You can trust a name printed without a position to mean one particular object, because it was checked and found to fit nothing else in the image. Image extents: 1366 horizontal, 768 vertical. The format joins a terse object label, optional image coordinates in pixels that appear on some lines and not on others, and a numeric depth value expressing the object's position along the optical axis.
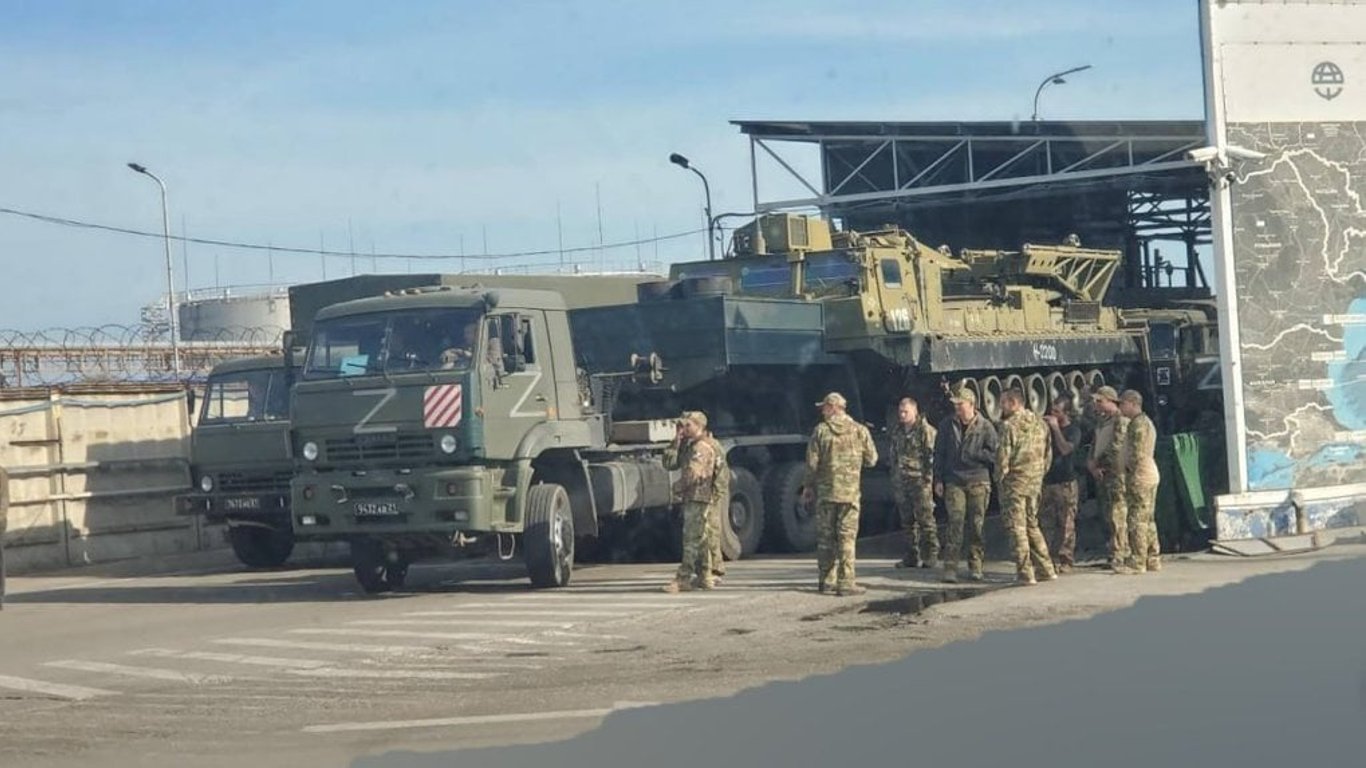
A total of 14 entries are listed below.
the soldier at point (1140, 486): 14.52
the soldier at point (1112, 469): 14.70
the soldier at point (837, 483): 13.78
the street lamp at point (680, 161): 36.78
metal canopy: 31.62
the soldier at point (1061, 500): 15.08
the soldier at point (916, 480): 15.36
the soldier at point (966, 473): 14.27
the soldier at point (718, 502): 14.80
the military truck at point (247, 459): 18.95
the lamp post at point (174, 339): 32.33
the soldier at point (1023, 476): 13.97
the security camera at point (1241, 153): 15.99
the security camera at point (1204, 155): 15.80
